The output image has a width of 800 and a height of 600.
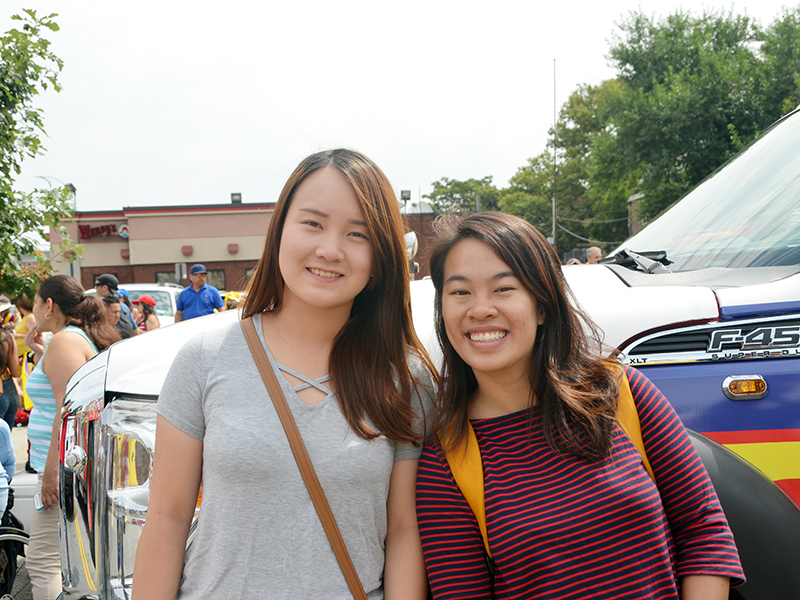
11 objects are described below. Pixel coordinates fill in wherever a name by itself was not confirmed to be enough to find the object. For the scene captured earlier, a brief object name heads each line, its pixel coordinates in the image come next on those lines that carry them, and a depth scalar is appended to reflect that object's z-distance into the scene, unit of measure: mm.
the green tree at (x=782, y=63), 20217
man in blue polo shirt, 10070
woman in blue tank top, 3523
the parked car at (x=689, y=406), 1820
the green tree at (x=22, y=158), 5516
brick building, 31656
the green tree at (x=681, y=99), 21391
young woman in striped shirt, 1489
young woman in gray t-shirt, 1488
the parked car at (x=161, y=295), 12719
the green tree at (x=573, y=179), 50062
